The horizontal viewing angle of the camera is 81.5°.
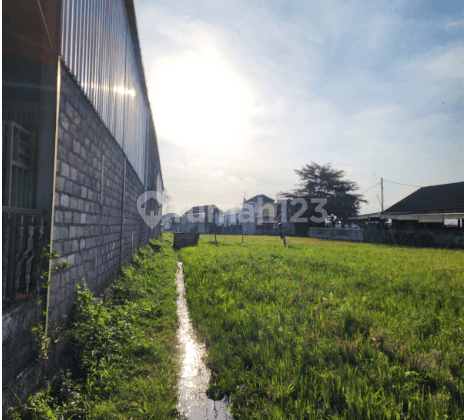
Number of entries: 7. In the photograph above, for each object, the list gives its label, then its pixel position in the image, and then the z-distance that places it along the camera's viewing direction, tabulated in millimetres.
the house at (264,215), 39562
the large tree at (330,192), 36438
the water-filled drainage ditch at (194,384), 2399
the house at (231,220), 44094
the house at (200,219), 46625
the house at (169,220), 65488
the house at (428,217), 17016
